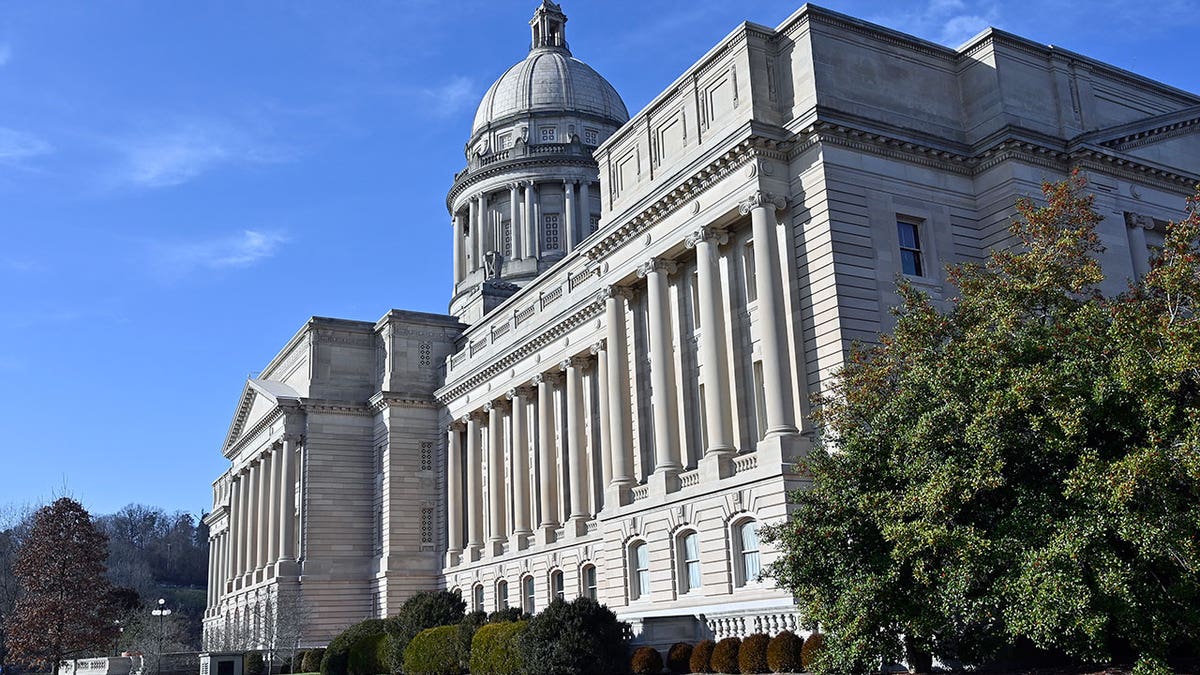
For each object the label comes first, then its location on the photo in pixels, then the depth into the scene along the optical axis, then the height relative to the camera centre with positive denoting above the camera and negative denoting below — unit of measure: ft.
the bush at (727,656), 90.99 -1.63
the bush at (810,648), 80.41 -1.22
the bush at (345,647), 146.20 +0.72
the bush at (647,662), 97.25 -1.98
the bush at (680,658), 97.25 -1.72
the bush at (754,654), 87.97 -1.58
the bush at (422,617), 134.31 +3.69
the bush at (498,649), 103.30 -0.30
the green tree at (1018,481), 60.49 +7.78
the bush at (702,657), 93.71 -1.70
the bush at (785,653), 85.25 -1.56
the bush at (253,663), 186.34 -0.91
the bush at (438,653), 117.29 -0.44
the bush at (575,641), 96.48 +0.10
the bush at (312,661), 179.63 -0.94
